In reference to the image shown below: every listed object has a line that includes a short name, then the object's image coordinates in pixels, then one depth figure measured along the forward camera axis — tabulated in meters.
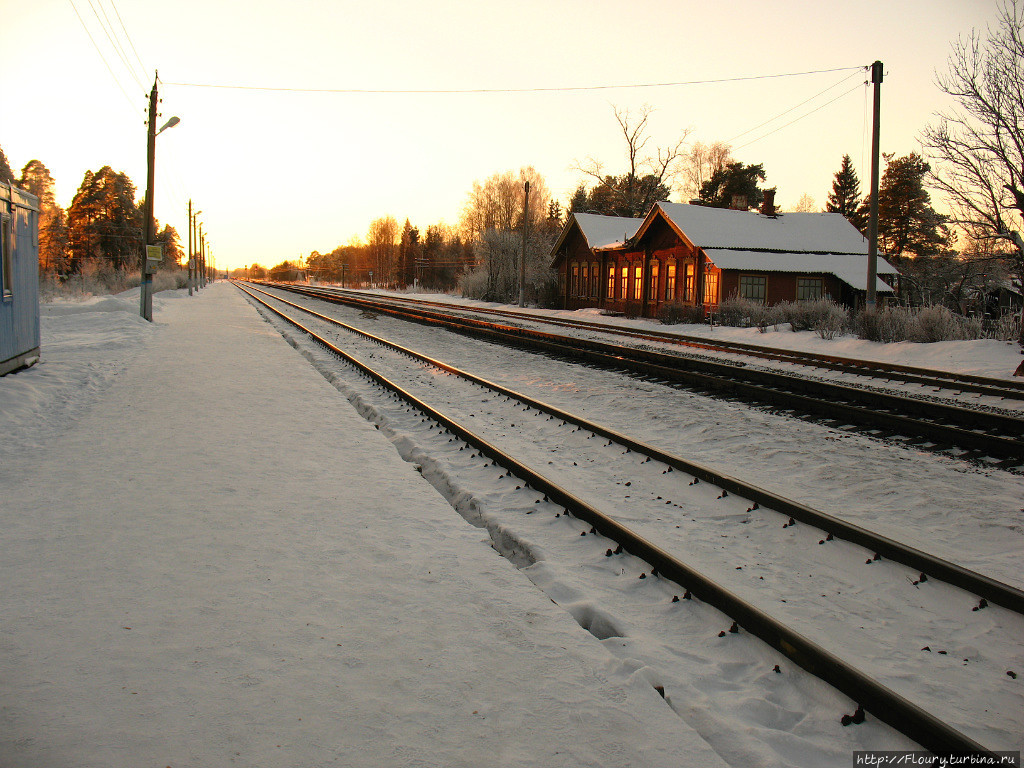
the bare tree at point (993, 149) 17.12
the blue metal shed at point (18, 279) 9.90
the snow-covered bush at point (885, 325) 17.98
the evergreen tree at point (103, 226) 75.69
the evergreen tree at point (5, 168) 78.10
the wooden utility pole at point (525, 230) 39.87
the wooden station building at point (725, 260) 29.70
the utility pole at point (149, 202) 21.70
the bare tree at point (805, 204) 81.75
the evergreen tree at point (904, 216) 50.44
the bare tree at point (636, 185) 51.44
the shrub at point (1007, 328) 16.80
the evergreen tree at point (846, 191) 67.19
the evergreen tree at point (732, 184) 57.78
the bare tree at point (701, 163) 72.19
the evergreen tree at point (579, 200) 75.88
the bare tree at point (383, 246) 134.00
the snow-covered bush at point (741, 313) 24.62
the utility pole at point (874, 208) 18.97
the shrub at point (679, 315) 27.41
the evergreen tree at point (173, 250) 119.88
